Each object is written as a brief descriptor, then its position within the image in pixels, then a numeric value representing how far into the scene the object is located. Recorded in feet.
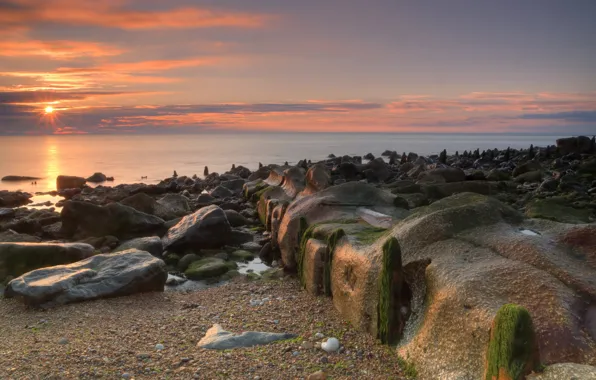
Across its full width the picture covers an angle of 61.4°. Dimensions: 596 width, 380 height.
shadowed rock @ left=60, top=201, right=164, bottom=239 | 47.21
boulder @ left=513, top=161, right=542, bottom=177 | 84.69
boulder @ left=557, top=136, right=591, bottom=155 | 123.65
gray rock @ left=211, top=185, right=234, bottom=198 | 79.11
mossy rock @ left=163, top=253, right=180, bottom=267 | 40.47
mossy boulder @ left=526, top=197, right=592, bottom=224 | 38.14
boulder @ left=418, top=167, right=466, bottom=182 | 71.10
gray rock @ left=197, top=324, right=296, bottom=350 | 21.83
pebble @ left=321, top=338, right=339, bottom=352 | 20.84
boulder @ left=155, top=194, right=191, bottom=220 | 56.65
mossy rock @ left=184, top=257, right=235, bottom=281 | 37.06
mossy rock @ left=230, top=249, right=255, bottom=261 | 42.39
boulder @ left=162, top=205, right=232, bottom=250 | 42.98
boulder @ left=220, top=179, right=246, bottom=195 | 86.29
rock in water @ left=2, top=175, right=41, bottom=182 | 124.86
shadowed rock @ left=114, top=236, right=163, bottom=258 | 39.70
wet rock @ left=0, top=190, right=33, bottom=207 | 77.63
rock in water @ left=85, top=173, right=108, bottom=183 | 124.77
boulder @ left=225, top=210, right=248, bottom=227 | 55.42
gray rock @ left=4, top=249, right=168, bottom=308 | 28.50
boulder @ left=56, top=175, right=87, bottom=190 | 103.86
